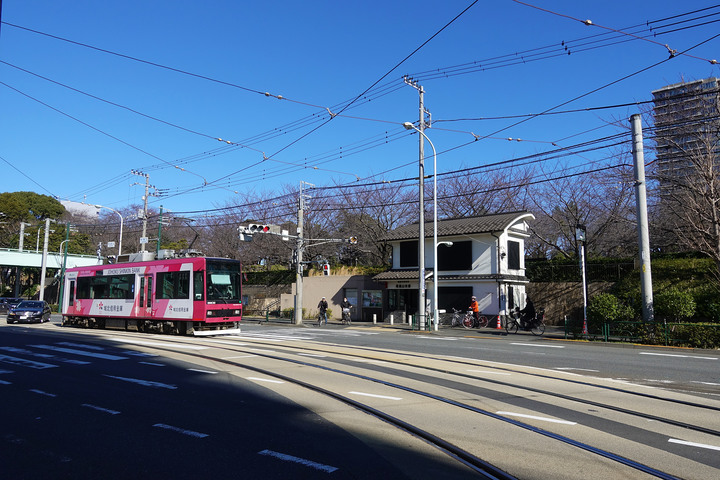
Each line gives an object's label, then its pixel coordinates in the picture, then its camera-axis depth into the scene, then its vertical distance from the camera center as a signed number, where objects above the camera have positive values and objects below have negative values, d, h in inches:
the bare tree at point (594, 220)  1256.2 +206.8
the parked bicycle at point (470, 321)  1079.6 -69.7
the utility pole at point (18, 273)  2102.6 +64.2
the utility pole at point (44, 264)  1810.8 +91.9
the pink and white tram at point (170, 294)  778.8 -11.3
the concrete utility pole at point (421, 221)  1007.6 +149.6
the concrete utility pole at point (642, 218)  760.3 +121.9
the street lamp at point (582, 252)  821.2 +71.3
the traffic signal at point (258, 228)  1088.3 +142.3
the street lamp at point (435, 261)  1006.4 +62.6
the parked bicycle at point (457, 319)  1134.4 -68.9
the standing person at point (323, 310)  1240.5 -55.1
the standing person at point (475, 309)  1084.5 -42.4
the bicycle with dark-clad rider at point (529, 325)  952.9 -70.1
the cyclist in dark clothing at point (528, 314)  954.1 -46.8
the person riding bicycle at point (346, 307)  1283.2 -50.2
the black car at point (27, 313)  1238.9 -69.3
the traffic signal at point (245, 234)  1097.4 +129.6
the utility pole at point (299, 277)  1244.5 +32.7
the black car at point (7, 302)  1648.6 -54.1
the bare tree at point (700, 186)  757.0 +183.2
